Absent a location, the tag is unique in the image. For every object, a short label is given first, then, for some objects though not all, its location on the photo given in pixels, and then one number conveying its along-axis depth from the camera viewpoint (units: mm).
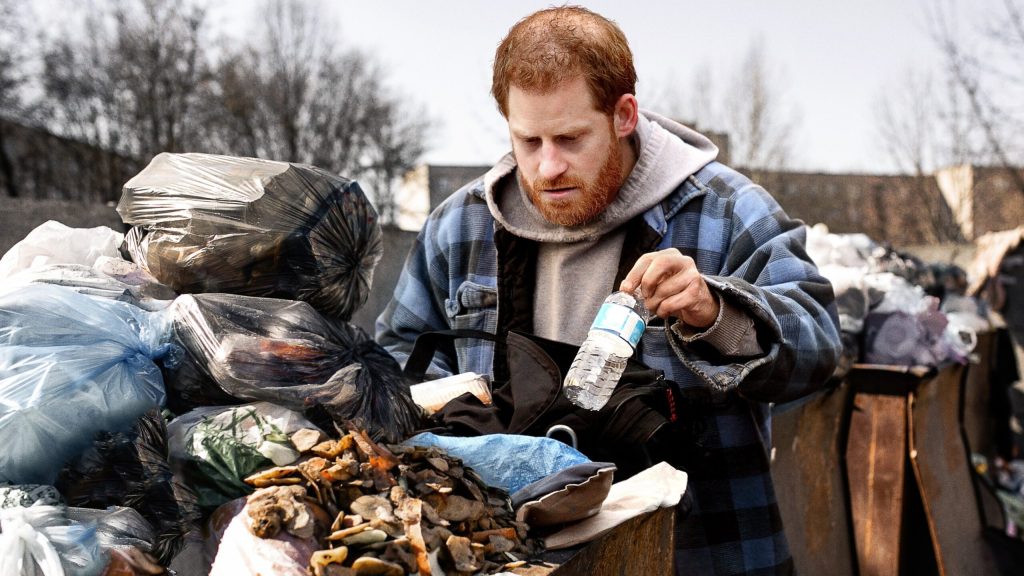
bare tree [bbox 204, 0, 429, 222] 15266
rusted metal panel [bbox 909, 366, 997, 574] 4258
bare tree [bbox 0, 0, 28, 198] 10398
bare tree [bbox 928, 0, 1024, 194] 15805
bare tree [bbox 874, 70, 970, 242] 21609
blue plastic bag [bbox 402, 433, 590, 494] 1519
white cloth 1387
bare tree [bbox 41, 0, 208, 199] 11344
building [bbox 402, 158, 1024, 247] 20000
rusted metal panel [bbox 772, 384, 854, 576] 3602
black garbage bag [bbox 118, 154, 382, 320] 1564
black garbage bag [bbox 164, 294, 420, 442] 1396
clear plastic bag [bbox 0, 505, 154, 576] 1061
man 1983
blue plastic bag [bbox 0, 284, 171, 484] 1179
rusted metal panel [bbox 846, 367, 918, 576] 4129
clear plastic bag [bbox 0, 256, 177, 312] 1481
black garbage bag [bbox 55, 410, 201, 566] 1235
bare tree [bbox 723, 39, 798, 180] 26109
